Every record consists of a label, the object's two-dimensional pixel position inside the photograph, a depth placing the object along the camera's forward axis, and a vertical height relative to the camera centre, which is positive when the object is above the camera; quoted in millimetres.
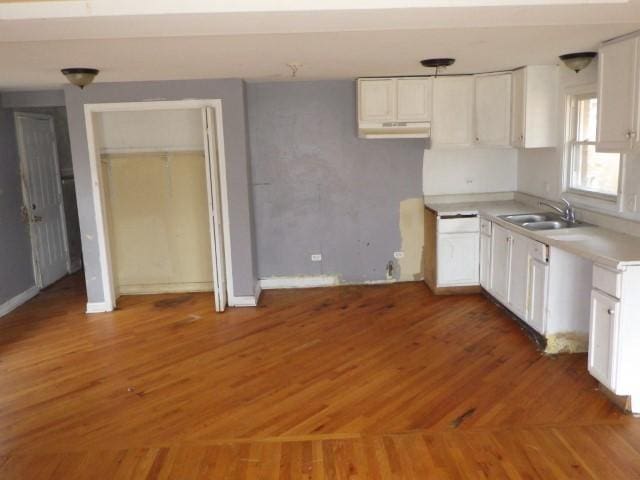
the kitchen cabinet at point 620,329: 3094 -1077
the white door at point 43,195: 6125 -368
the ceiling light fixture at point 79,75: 4008 +660
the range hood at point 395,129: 5480 +238
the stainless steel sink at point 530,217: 4852 -629
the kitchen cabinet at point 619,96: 3332 +314
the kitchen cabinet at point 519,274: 4098 -1043
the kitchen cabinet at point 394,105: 5418 +475
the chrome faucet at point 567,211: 4588 -558
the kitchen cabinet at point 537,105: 4836 +385
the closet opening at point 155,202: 5812 -453
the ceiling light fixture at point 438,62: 4258 +704
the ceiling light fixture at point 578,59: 4066 +658
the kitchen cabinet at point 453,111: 5457 +399
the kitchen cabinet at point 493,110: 5191 +388
